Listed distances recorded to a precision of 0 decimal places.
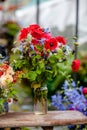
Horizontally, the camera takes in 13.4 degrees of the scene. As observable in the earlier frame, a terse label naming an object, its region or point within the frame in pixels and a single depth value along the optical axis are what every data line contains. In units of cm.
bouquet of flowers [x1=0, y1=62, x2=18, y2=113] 234
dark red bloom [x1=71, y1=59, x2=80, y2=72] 259
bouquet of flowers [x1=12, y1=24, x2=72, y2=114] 244
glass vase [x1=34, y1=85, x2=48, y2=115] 250
